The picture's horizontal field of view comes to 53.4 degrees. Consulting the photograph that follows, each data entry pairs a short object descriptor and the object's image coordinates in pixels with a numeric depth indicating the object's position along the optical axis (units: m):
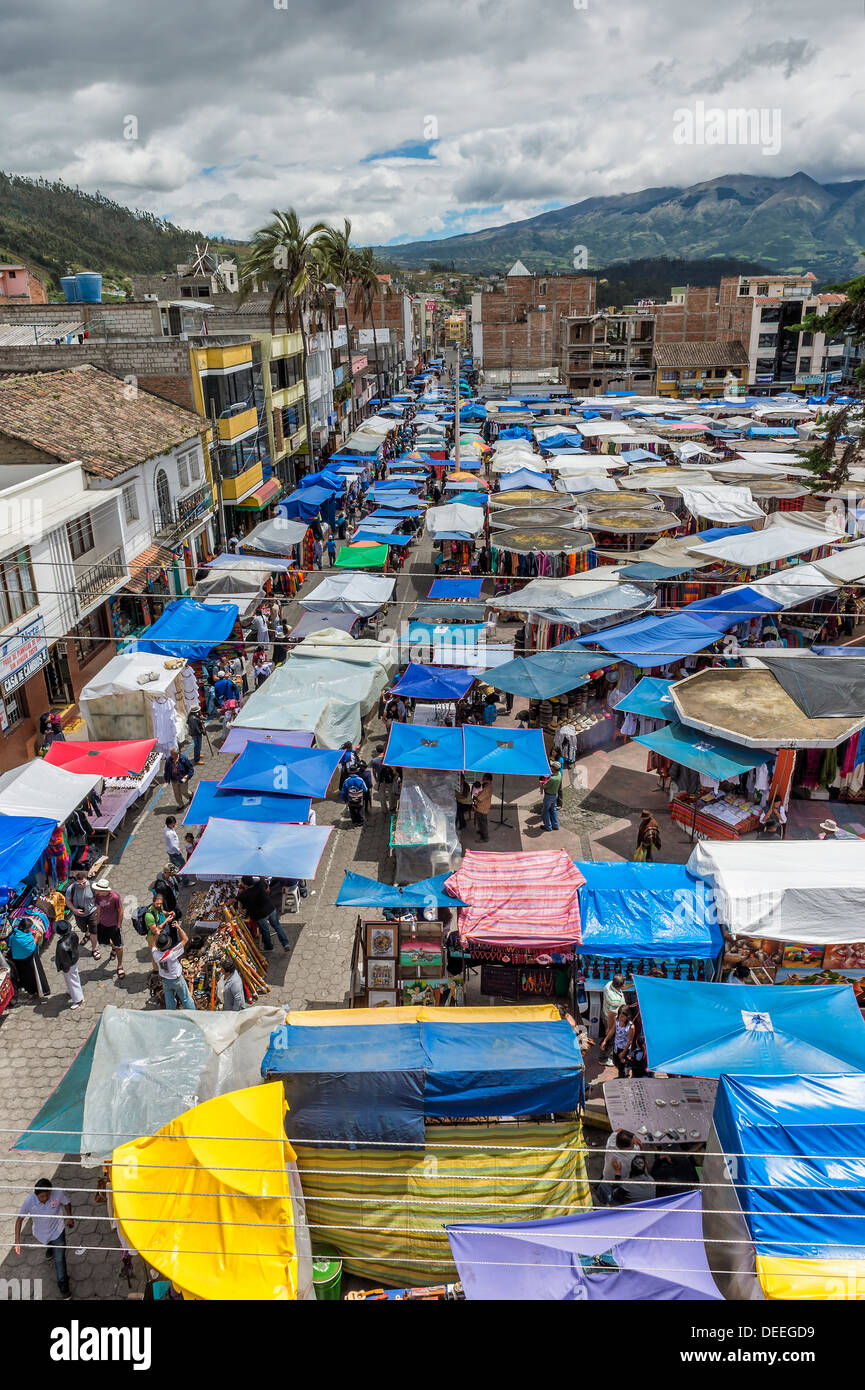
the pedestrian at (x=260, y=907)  12.25
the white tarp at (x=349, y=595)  22.09
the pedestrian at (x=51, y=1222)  7.79
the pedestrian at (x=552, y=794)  15.23
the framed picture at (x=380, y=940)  10.79
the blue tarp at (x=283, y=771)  13.82
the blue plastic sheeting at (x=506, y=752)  14.70
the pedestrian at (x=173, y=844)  13.88
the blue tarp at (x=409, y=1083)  8.11
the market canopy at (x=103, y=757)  15.02
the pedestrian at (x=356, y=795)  15.74
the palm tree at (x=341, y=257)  45.65
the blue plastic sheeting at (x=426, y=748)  14.81
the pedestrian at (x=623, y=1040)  10.15
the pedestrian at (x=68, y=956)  11.26
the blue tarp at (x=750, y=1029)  8.47
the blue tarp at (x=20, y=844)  11.77
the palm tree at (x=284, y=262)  37.31
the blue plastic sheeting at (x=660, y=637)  18.81
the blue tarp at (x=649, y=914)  10.38
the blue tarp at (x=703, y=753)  14.19
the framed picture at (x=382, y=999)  10.66
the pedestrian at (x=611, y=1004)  10.32
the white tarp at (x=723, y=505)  27.45
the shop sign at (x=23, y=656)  16.70
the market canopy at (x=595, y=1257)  6.45
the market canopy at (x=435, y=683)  17.60
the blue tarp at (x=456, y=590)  24.02
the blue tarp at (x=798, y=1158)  6.69
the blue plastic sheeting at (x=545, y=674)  17.09
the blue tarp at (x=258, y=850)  12.05
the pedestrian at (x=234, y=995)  10.85
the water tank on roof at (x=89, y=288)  36.06
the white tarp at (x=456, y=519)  29.25
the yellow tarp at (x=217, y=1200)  6.59
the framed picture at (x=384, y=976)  10.74
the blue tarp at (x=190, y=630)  19.47
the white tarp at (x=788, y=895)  10.38
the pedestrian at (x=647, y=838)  14.04
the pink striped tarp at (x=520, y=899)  10.58
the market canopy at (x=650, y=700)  16.02
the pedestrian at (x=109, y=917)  12.06
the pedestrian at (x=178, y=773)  16.81
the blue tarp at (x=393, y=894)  11.11
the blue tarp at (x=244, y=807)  13.34
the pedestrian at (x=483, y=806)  15.20
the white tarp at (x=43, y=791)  13.45
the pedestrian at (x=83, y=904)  12.55
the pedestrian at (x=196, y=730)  17.88
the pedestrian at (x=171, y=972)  10.77
